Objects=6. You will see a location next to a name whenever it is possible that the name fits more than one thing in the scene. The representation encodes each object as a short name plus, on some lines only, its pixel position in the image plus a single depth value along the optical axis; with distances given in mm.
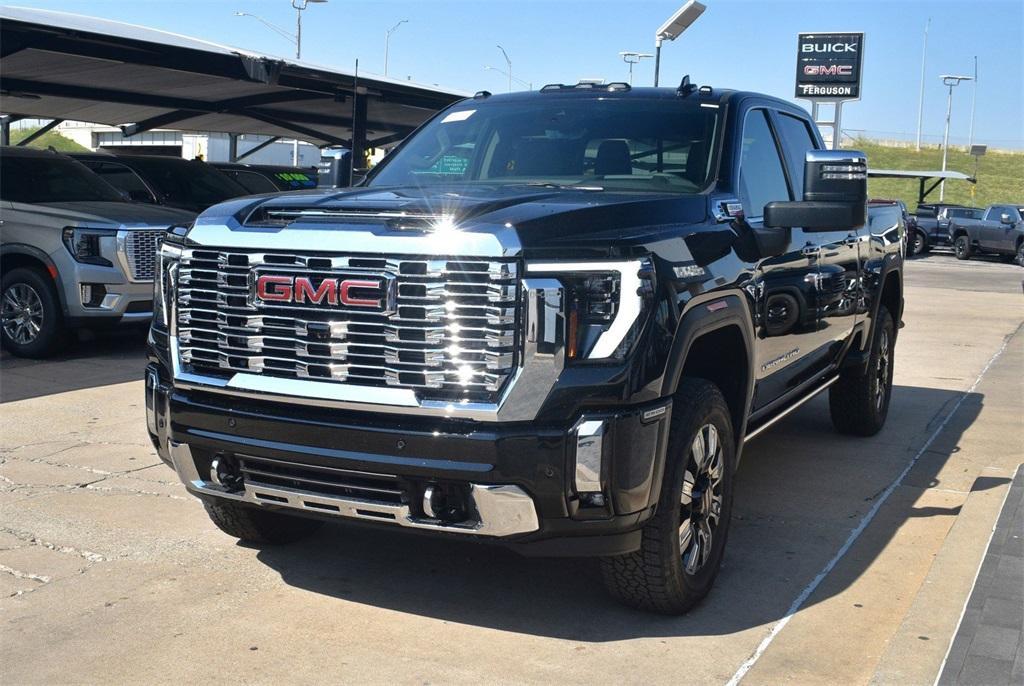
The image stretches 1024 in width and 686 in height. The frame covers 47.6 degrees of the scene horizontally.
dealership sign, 42406
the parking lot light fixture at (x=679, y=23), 15990
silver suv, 9844
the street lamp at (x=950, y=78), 75319
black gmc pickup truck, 3652
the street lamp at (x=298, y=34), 46969
